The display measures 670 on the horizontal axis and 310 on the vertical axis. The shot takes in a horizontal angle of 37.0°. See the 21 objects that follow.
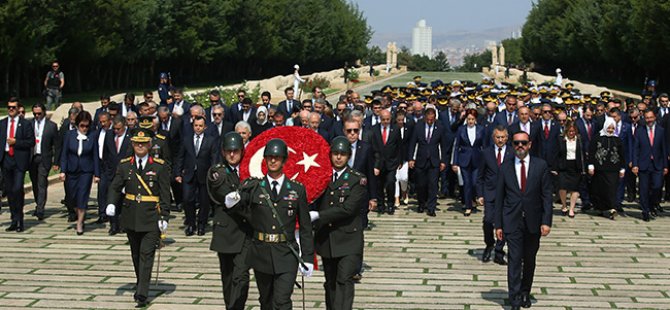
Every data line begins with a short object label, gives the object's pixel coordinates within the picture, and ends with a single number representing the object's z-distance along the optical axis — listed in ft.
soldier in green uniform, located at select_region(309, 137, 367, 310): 32.09
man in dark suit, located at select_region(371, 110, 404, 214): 59.16
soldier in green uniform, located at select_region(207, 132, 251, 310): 31.45
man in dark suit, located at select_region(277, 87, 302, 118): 71.57
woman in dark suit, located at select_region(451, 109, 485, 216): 59.36
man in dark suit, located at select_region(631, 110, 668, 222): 58.85
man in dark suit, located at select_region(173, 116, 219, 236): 51.67
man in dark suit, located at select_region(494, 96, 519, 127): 63.17
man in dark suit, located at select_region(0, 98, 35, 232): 52.54
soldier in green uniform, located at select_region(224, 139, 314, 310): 28.71
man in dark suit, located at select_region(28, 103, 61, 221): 54.75
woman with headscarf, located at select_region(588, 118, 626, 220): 58.75
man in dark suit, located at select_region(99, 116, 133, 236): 51.85
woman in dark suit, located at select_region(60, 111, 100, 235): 52.70
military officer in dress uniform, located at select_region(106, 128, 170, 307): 36.40
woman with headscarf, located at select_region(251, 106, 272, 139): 62.69
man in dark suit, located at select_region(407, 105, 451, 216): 60.23
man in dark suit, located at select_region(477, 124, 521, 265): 45.27
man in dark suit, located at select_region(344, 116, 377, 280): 43.64
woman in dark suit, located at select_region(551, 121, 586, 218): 59.93
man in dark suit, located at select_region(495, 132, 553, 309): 35.45
